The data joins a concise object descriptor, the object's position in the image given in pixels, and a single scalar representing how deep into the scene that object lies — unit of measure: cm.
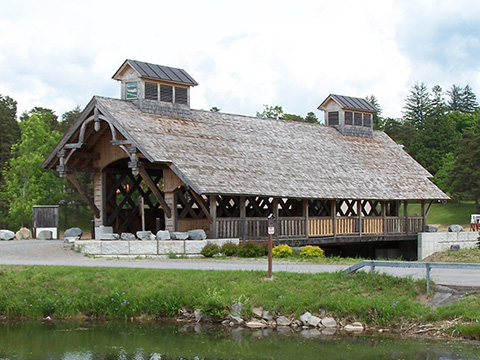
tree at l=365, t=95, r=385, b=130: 9930
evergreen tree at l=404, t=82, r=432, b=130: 10638
